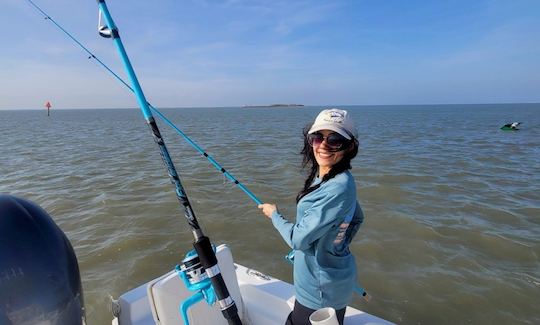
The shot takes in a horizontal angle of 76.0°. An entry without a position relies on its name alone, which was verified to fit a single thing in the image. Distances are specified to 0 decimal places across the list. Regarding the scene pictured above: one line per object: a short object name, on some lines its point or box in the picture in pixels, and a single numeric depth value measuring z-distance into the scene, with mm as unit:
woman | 1910
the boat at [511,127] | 29353
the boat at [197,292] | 1913
